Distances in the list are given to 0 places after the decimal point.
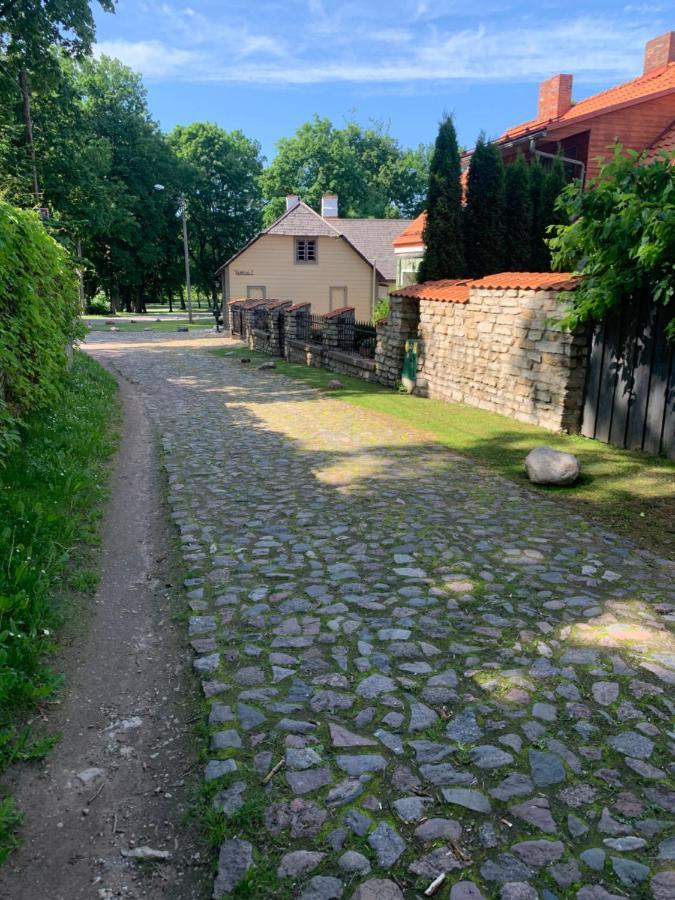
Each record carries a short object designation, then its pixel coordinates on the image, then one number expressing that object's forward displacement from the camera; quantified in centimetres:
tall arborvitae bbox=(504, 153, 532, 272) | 1848
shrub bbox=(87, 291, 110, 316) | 6079
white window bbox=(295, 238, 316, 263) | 4138
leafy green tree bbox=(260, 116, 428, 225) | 6650
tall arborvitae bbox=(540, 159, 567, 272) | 1856
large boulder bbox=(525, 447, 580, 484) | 765
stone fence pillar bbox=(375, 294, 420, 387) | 1545
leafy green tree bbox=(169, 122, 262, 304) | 6569
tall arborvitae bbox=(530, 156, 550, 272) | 1877
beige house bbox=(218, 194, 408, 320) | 4066
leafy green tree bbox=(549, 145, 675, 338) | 789
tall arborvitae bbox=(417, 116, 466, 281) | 1767
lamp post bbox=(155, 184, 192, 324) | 4478
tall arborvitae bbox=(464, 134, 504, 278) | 1819
